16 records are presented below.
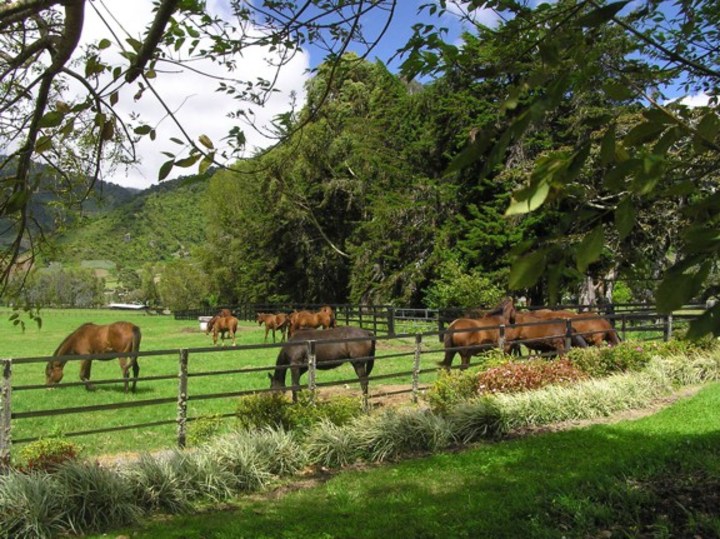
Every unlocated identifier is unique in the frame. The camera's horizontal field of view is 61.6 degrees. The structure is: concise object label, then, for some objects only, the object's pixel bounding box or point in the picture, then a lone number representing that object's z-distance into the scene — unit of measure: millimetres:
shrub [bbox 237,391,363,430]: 7812
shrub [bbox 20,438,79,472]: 6066
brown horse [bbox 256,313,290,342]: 23078
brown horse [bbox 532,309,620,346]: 13328
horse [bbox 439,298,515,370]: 12109
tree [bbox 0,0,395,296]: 2371
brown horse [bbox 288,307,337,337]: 21547
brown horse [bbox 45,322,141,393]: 13961
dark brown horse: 10406
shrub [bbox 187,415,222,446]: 7476
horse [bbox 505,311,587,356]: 12828
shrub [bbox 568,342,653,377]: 11086
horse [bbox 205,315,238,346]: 22391
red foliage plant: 9719
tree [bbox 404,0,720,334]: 1122
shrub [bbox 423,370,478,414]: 9156
